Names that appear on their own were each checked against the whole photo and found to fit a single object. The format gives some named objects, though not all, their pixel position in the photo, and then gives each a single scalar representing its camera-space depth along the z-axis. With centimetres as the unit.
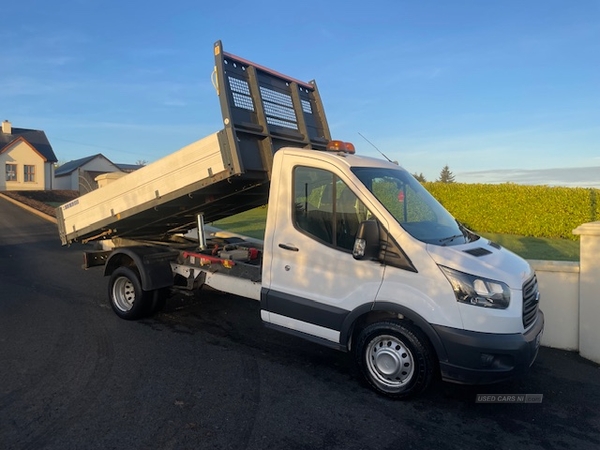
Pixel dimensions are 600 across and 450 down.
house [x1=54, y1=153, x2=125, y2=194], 4834
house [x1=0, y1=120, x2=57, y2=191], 4300
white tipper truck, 392
